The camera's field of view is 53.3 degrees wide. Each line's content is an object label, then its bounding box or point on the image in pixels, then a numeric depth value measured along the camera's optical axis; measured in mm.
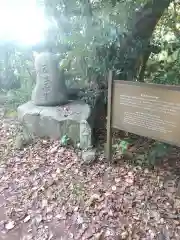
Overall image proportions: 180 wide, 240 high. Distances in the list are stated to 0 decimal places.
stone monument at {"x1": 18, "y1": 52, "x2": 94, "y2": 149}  3043
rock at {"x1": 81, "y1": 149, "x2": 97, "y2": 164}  2740
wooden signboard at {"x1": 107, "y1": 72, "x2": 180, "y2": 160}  2106
